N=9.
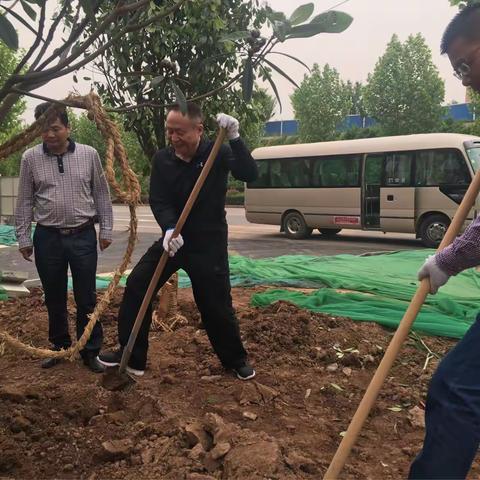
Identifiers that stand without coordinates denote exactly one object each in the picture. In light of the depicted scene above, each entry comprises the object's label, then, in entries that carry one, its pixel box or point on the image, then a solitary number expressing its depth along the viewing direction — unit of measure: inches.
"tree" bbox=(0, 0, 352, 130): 63.9
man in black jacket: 125.3
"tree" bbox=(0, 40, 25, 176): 475.3
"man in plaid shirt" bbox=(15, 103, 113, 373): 131.3
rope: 89.7
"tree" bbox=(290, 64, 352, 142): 1198.3
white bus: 451.8
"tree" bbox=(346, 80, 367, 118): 1815.9
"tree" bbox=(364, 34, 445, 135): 1000.4
